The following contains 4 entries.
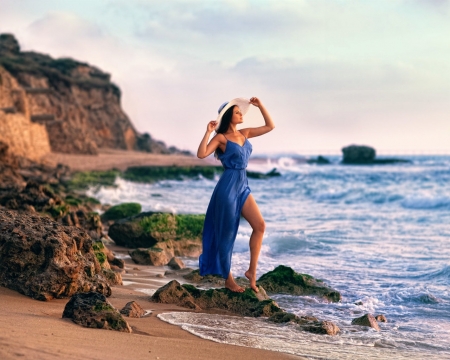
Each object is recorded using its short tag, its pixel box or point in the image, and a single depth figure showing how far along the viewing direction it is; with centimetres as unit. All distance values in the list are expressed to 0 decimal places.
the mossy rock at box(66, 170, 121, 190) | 2489
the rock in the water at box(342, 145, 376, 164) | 8256
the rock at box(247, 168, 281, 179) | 4284
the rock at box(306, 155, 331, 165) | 8488
